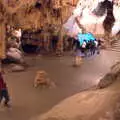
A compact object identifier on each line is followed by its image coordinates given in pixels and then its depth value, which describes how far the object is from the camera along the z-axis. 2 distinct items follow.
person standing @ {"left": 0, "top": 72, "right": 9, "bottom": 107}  6.14
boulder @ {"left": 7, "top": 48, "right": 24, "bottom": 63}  10.35
